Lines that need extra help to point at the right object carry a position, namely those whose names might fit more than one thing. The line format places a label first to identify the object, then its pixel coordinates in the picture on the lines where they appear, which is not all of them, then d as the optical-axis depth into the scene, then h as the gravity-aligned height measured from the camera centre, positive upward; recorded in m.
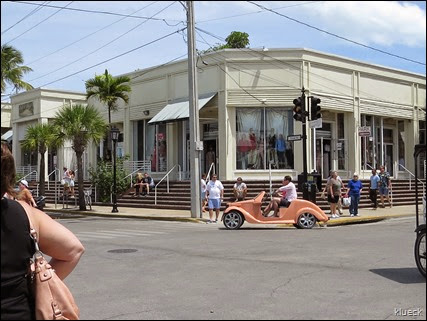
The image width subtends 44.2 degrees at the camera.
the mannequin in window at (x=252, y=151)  25.80 +1.02
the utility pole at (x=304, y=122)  18.73 +1.78
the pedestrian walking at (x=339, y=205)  19.58 -1.31
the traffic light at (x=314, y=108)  18.98 +2.26
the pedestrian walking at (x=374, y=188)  22.78 -0.82
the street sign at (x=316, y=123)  18.47 +1.68
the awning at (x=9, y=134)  44.67 +3.62
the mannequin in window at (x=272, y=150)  25.78 +1.05
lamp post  23.80 +1.74
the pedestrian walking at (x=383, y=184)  23.47 -0.66
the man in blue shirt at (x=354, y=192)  19.66 -0.84
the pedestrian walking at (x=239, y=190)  21.73 -0.76
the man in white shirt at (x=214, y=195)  18.78 -0.81
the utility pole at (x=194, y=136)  20.17 +1.43
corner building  25.67 +3.03
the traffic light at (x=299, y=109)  18.98 +2.25
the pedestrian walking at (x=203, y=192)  21.17 -0.81
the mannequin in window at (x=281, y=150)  25.80 +1.04
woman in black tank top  2.45 -0.34
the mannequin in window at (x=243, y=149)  25.75 +1.12
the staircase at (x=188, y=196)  24.14 -1.18
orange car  15.88 -1.32
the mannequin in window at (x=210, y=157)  27.85 +0.82
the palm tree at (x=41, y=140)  27.53 +1.89
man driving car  15.96 -0.83
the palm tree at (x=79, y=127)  24.19 +2.21
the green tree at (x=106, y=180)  27.38 -0.32
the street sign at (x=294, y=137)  19.05 +1.22
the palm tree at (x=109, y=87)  27.84 +4.65
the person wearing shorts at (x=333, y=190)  19.34 -0.73
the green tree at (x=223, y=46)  42.79 +10.42
